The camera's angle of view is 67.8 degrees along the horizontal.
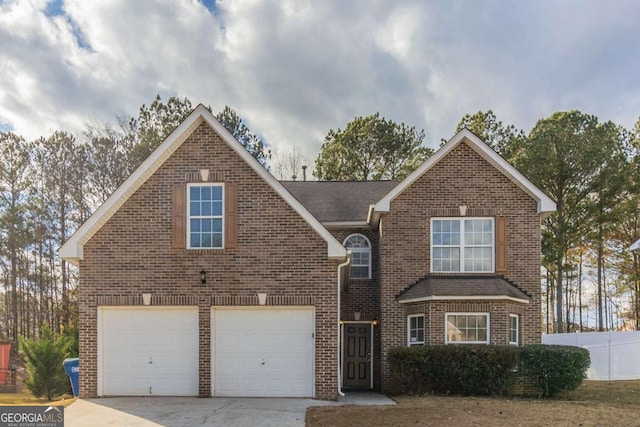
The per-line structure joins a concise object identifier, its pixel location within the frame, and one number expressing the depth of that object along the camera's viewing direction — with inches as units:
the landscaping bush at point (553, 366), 470.9
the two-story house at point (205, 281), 444.1
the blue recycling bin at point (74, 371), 489.1
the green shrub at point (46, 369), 635.5
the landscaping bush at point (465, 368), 468.8
